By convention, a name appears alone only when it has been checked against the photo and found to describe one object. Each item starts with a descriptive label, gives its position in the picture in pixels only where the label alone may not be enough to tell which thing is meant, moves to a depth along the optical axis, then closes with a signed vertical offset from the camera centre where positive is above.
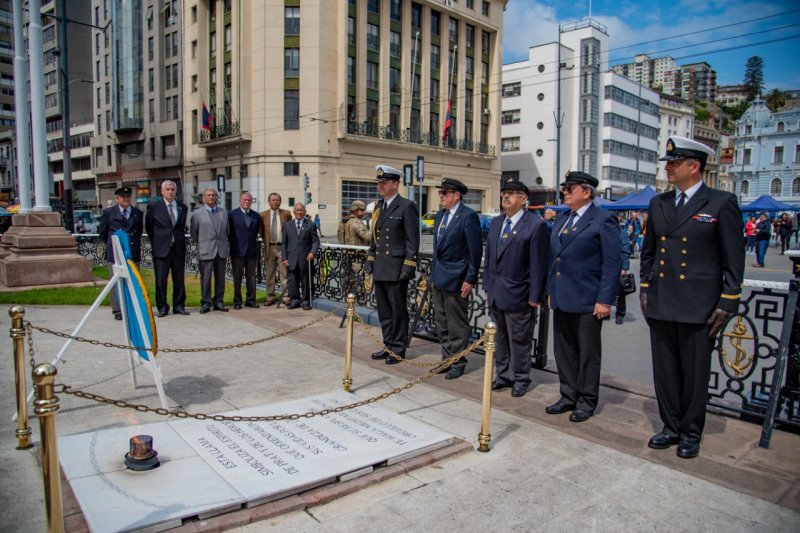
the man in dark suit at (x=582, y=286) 5.09 -0.61
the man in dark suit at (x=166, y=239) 9.73 -0.43
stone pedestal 11.90 -0.90
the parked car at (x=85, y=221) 32.12 -0.46
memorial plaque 3.39 -1.73
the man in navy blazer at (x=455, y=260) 6.53 -0.50
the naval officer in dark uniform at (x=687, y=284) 4.23 -0.49
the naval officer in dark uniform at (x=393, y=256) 7.02 -0.49
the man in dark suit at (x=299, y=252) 10.64 -0.68
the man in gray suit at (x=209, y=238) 10.18 -0.42
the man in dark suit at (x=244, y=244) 10.65 -0.54
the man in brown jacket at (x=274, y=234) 11.22 -0.37
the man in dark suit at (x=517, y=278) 5.84 -0.62
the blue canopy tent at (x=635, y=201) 23.49 +0.79
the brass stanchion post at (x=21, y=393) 4.34 -1.39
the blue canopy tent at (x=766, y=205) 25.00 +0.72
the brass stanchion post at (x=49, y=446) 2.60 -1.07
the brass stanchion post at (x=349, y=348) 5.69 -1.33
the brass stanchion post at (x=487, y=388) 4.39 -1.33
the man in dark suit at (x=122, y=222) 9.75 -0.15
